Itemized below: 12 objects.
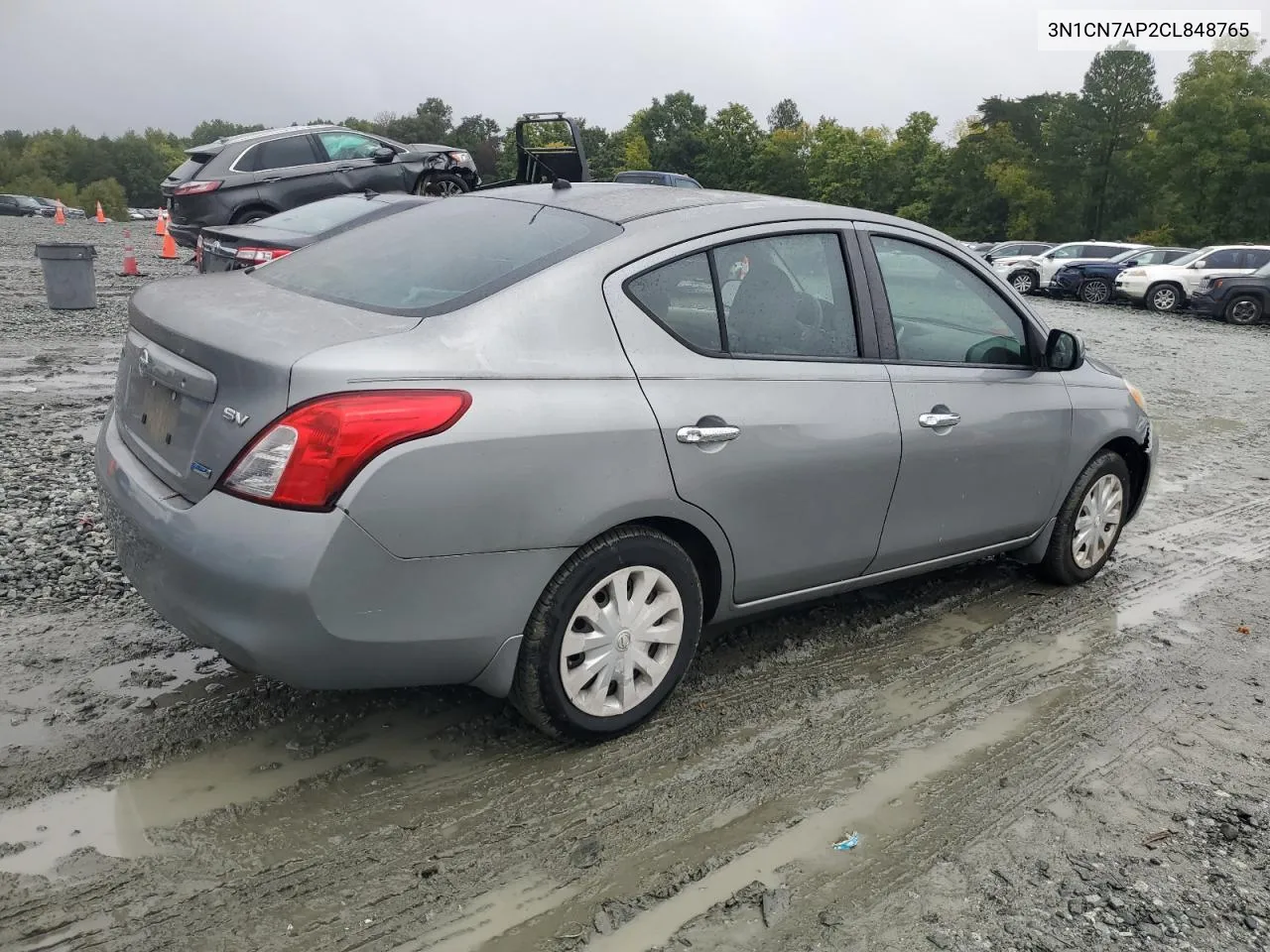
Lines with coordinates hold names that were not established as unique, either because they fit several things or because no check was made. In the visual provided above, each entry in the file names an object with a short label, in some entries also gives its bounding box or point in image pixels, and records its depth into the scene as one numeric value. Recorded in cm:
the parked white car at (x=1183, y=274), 2231
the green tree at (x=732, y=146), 9438
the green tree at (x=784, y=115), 13800
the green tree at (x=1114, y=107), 5975
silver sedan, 264
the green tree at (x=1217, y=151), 4897
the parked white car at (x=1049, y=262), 2733
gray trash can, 1165
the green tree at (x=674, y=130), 9888
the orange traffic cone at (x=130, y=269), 1587
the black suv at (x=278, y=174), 1328
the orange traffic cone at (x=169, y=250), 1805
